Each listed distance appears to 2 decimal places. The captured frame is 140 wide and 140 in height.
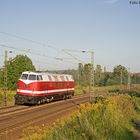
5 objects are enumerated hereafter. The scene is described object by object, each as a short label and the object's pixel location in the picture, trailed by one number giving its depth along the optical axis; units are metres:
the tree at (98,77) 121.60
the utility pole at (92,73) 41.76
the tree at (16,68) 74.84
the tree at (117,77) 115.43
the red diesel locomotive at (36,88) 34.06
